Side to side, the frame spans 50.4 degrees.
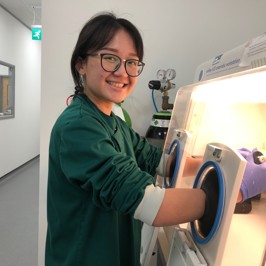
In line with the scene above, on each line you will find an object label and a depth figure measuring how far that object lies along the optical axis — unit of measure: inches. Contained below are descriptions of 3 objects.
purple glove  35.1
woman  29.5
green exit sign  153.2
